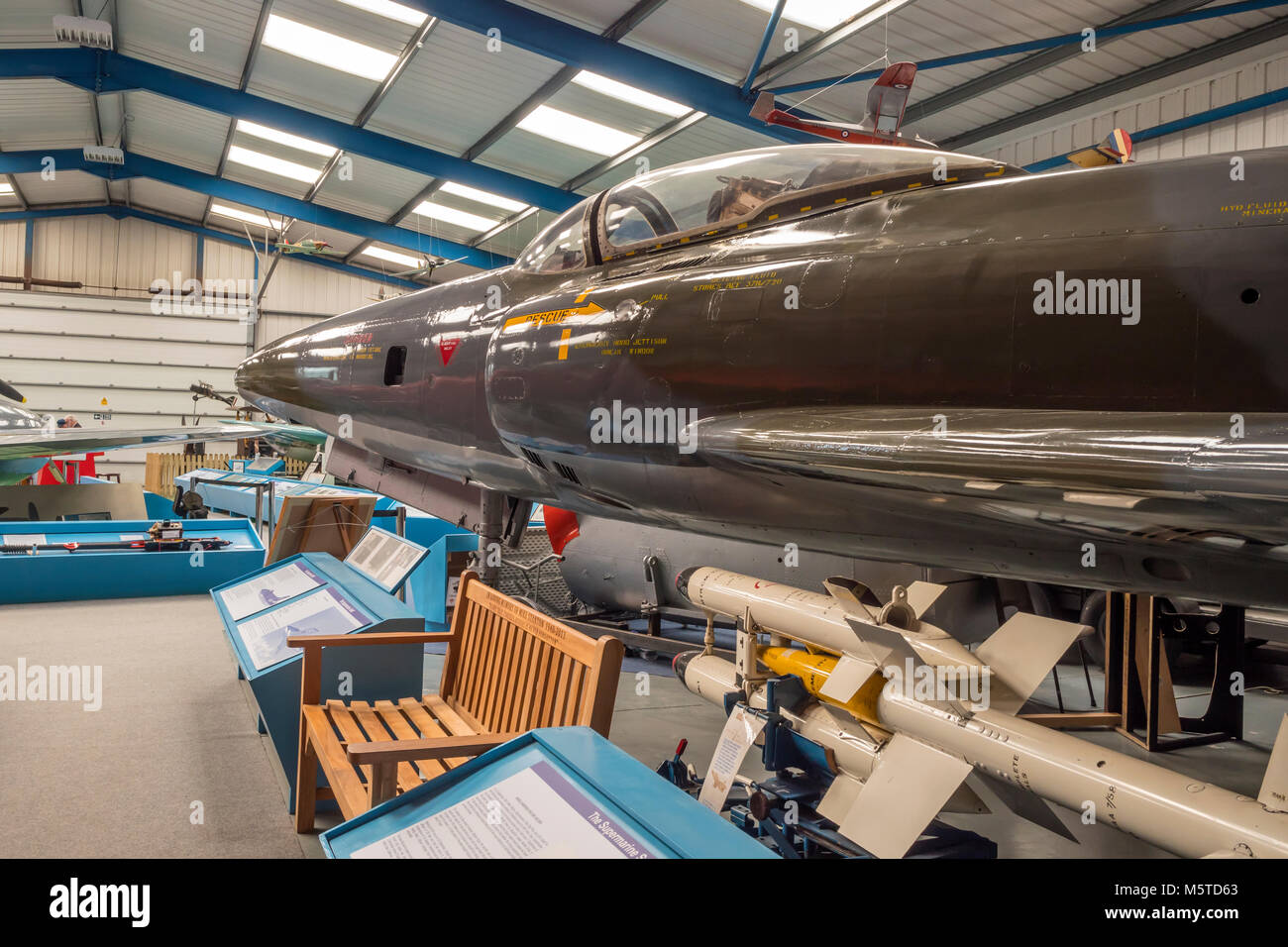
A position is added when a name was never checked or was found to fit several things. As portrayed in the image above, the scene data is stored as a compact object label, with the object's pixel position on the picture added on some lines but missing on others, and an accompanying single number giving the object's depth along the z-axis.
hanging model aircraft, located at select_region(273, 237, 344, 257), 22.62
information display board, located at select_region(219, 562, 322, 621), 5.57
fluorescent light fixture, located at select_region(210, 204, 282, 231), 27.34
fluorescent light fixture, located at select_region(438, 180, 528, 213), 18.67
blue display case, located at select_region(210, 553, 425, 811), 4.21
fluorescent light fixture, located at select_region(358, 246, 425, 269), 27.64
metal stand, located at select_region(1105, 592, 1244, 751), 5.66
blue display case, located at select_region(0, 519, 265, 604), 8.81
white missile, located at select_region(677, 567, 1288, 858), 2.80
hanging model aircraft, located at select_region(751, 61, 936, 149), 7.77
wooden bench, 2.73
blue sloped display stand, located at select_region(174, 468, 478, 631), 8.46
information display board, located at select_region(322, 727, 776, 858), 1.62
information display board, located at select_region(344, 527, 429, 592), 5.22
